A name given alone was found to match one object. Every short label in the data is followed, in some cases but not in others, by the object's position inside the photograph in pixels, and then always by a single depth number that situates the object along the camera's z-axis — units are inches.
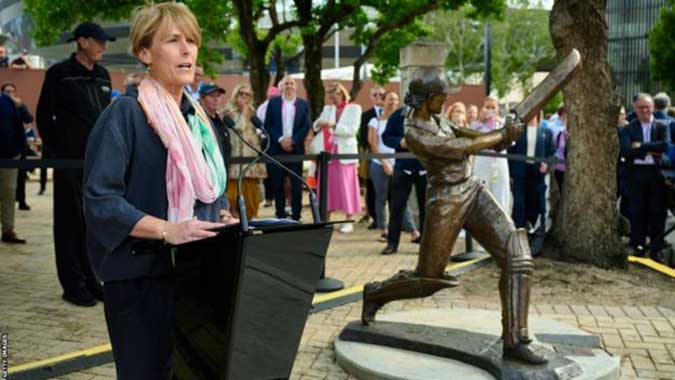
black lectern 93.2
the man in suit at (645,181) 400.5
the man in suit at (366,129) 473.0
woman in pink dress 451.5
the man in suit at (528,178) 438.6
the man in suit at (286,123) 430.0
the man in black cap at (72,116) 270.2
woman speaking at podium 99.5
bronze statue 195.5
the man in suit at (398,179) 394.9
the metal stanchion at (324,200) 293.3
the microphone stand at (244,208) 92.0
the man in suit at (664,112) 411.8
